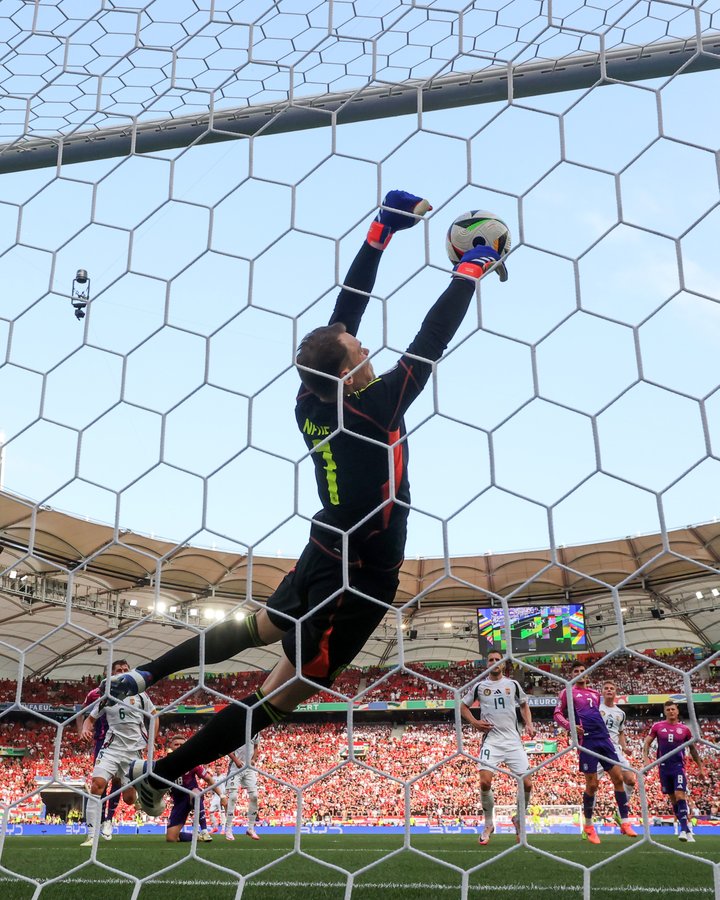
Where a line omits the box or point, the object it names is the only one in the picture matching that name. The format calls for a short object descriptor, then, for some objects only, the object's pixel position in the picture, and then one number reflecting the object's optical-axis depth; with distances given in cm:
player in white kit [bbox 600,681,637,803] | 587
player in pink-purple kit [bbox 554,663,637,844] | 541
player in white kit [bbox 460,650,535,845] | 516
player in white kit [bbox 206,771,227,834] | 930
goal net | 191
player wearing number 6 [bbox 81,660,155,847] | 516
